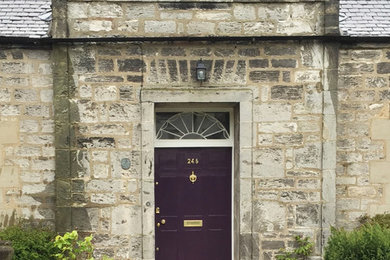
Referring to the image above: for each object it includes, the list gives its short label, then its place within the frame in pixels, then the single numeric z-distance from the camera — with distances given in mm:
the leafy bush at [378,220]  6098
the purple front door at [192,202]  6316
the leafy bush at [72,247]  5160
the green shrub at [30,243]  5434
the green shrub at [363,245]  4570
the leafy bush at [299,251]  5887
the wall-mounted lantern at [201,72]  5727
